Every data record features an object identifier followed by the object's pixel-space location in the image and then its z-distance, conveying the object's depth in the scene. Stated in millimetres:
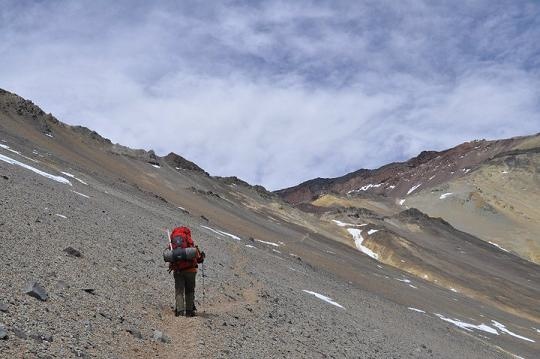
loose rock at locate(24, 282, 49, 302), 9688
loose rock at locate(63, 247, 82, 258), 13773
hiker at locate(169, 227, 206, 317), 12227
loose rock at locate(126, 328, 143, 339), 9906
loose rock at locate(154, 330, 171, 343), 10088
